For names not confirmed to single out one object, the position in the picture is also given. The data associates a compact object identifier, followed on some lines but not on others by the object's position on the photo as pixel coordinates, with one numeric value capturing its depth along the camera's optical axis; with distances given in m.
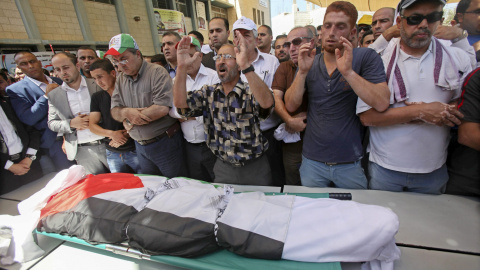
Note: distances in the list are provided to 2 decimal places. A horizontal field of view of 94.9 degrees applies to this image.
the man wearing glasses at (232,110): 1.72
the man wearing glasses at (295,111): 1.94
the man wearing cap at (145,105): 2.19
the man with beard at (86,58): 3.14
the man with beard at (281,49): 3.44
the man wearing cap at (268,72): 2.31
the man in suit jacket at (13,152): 2.42
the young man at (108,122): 2.45
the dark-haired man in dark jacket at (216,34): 3.10
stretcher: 1.12
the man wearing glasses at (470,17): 1.82
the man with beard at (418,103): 1.38
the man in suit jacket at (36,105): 2.69
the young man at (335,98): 1.46
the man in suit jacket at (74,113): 2.56
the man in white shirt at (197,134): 2.38
